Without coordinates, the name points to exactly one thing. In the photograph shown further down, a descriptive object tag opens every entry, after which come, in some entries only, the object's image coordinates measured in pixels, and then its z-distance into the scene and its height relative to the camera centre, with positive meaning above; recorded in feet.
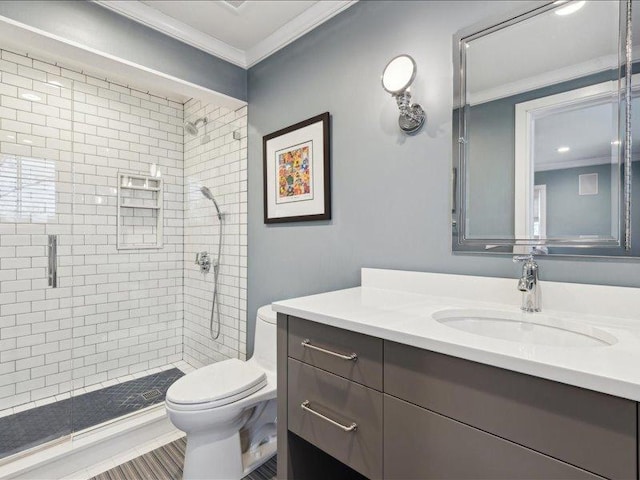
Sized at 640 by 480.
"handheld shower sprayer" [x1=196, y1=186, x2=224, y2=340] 8.74 -0.92
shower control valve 9.10 -0.63
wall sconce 4.66 +2.14
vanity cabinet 2.11 -1.39
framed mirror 3.52 +1.26
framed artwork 6.21 +1.31
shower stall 7.35 -0.17
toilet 4.87 -2.59
